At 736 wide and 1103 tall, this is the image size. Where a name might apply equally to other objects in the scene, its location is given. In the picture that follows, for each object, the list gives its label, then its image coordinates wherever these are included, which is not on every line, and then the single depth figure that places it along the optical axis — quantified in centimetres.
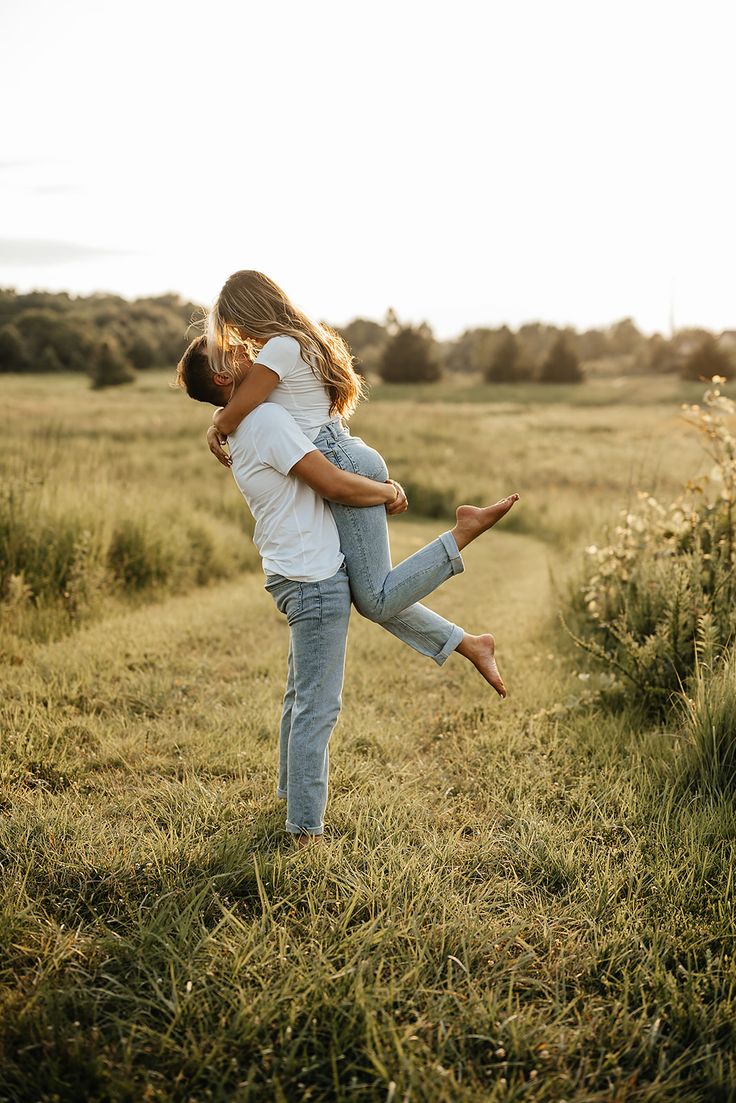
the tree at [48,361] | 5131
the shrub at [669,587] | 445
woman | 293
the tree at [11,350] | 4678
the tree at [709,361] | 4859
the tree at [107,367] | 4597
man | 299
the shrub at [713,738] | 343
